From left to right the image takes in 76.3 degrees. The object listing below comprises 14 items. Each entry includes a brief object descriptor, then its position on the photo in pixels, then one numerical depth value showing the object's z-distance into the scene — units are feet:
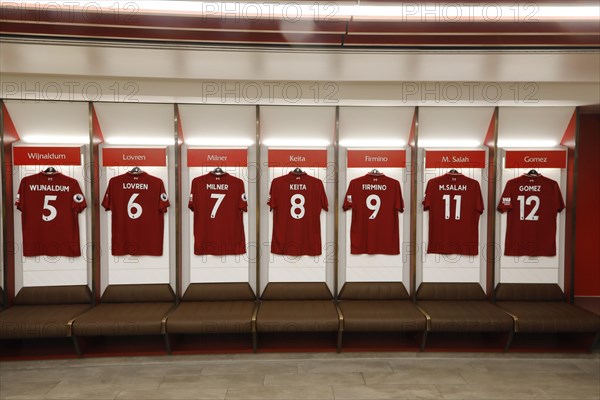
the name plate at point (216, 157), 13.08
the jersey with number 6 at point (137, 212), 12.93
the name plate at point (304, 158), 13.23
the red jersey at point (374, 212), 13.32
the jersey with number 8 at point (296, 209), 13.24
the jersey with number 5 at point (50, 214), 12.67
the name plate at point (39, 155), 12.60
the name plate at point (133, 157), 12.90
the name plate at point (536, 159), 13.17
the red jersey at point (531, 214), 13.26
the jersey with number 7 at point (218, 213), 13.11
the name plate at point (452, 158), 13.26
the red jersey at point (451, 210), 13.33
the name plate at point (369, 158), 13.25
